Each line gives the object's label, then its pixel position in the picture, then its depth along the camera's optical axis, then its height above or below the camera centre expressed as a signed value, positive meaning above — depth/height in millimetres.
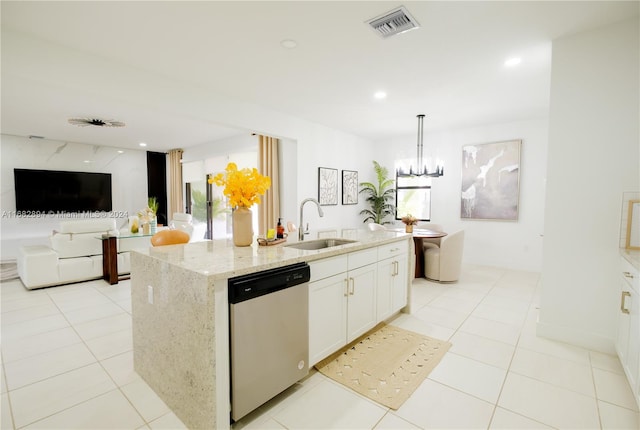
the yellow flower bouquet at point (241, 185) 2186 +113
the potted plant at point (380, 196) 6781 +95
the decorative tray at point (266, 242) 2385 -332
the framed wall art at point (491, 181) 5277 +369
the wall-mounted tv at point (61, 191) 6561 +196
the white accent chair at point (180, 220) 6375 -429
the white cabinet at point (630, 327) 1777 -816
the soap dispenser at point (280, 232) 2660 -280
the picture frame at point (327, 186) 5711 +280
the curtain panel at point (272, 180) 5598 +372
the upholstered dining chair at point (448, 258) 4414 -850
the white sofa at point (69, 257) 4034 -809
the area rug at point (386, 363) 2020 -1251
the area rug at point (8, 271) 4754 -1223
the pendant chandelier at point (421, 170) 4766 +500
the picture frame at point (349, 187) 6363 +291
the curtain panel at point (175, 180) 8289 +549
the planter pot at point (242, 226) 2275 -197
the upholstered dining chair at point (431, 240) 4863 -649
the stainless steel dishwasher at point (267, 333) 1590 -764
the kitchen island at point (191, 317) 1520 -654
